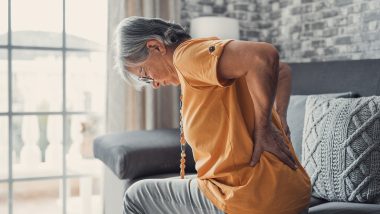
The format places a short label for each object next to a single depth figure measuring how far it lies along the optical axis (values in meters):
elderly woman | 1.23
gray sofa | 2.22
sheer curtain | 3.08
